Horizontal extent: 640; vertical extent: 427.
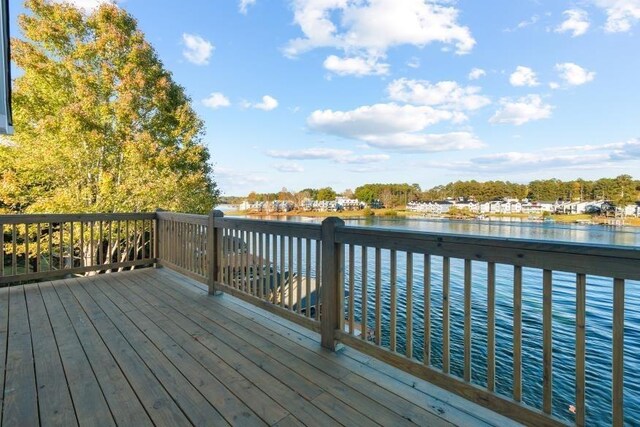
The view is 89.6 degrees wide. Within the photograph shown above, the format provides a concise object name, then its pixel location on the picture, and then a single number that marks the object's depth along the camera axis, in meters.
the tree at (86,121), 9.20
